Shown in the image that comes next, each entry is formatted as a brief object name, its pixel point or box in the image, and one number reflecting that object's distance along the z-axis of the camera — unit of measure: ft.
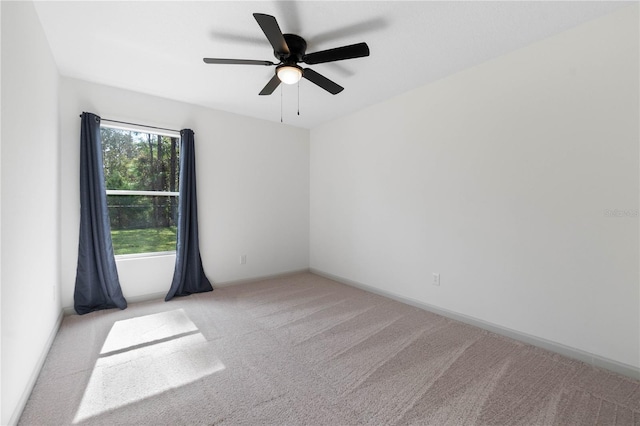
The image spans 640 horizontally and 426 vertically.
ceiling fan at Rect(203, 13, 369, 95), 6.07
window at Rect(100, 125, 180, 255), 10.66
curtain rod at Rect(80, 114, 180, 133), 10.25
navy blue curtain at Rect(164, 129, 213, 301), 11.56
